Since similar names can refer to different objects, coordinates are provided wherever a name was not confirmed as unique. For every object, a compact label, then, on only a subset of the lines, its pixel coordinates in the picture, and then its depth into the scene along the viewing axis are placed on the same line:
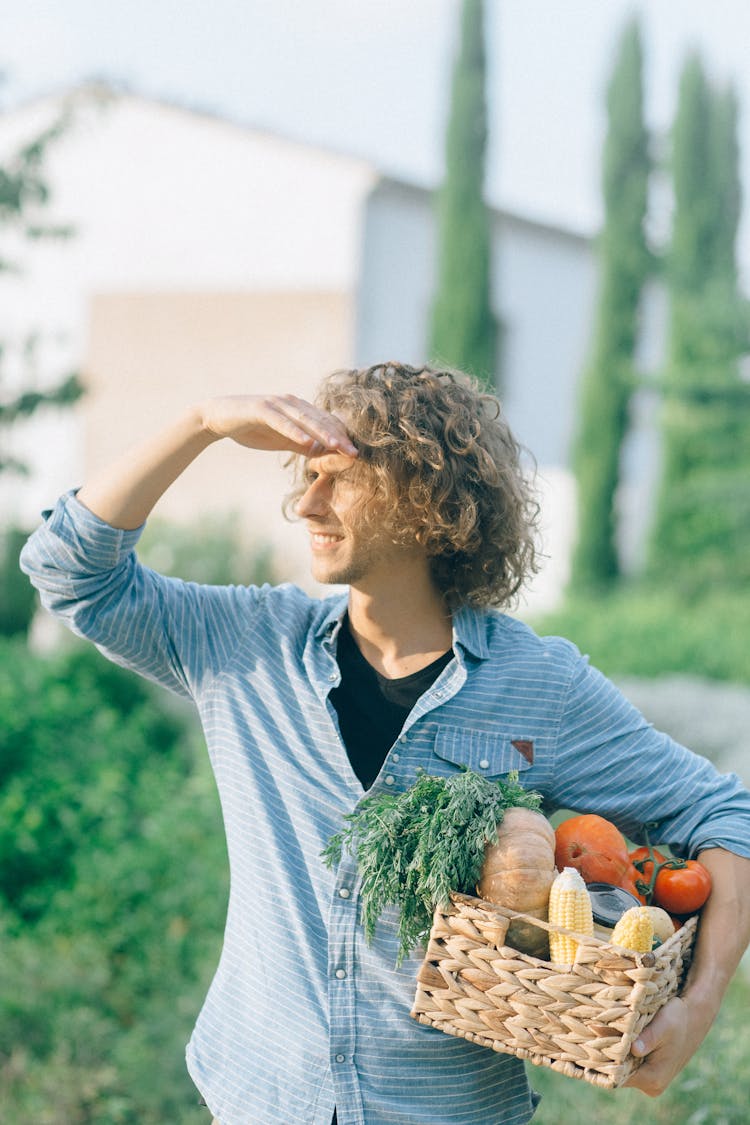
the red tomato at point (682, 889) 2.26
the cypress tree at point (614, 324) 18.14
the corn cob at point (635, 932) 1.98
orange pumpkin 2.21
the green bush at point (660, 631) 11.09
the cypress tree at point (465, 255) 17.48
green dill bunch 2.06
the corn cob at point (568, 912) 1.99
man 2.25
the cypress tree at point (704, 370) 15.66
